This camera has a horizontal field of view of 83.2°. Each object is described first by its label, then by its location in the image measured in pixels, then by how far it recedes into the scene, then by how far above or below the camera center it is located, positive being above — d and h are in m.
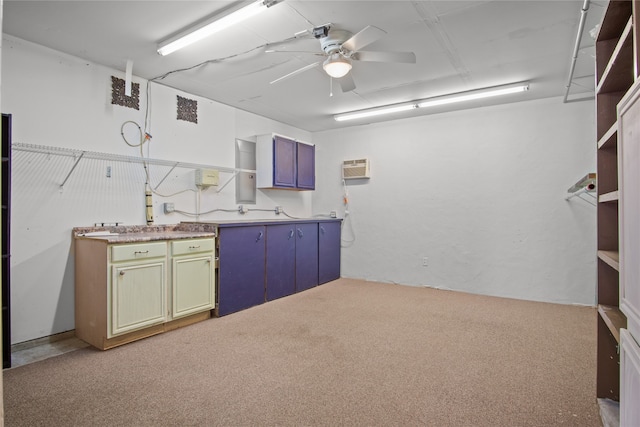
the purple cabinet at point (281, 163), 4.82 +0.71
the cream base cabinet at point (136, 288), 2.81 -0.63
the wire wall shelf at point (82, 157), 2.90 +0.53
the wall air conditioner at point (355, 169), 5.50 +0.69
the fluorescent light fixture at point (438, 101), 3.94 +1.37
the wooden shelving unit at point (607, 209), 2.00 +0.02
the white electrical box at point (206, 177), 4.12 +0.42
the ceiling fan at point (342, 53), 2.63 +1.24
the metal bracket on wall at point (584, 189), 3.13 +0.24
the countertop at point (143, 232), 3.00 -0.18
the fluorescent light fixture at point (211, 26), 2.36 +1.35
